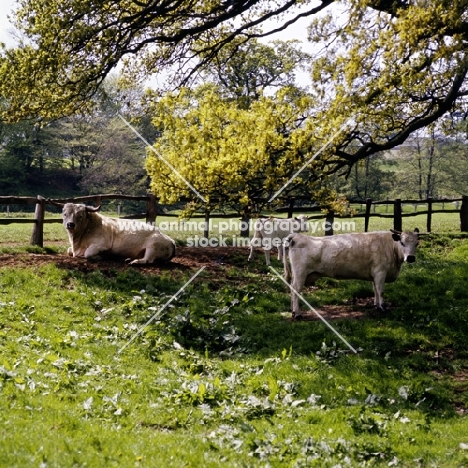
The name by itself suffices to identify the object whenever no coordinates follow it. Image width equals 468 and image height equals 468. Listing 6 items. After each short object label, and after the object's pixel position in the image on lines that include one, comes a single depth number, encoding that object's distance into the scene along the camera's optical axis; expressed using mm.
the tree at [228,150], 12672
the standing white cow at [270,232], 15562
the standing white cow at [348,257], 10922
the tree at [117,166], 51562
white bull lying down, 14094
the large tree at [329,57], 10594
